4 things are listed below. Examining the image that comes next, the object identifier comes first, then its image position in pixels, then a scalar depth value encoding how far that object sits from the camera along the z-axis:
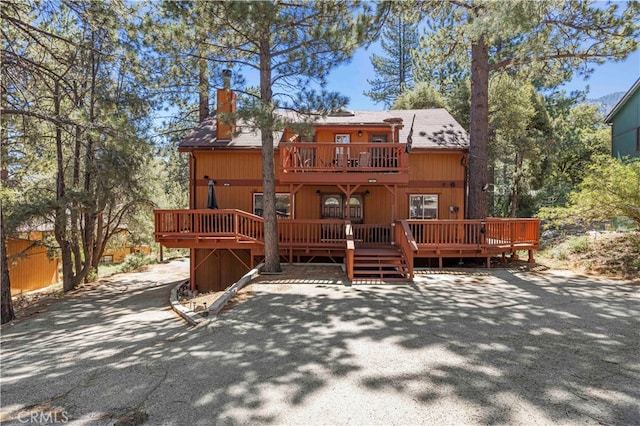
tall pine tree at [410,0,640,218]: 8.64
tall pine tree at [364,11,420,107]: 30.39
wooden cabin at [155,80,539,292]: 10.17
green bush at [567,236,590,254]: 11.09
